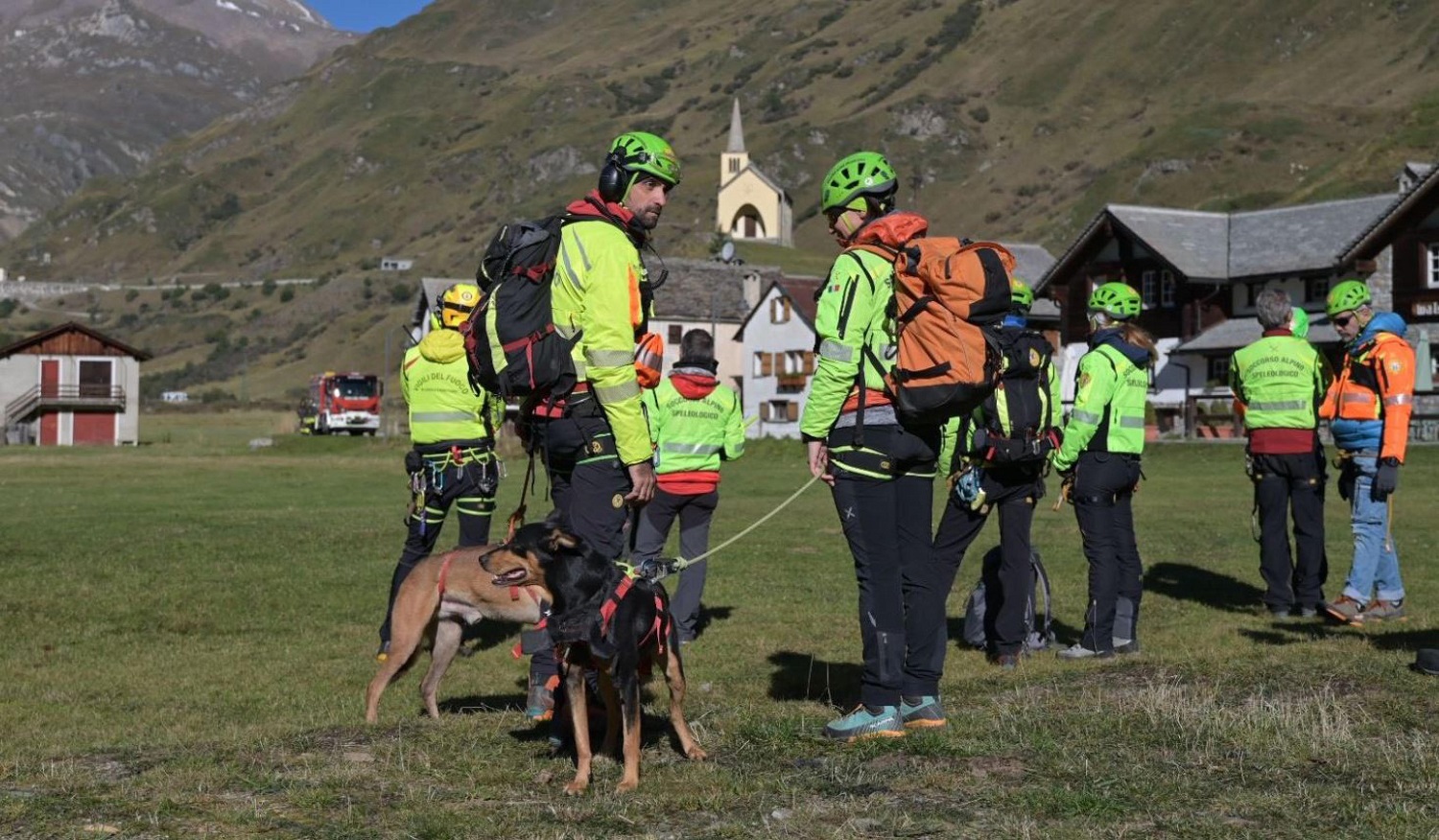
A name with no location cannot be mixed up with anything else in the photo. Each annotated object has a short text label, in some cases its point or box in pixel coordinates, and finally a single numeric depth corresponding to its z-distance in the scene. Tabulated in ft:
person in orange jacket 38.24
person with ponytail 34.78
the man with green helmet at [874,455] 22.84
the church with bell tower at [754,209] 495.82
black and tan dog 20.67
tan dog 28.30
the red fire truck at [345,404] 239.71
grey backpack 35.91
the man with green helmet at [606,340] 22.25
